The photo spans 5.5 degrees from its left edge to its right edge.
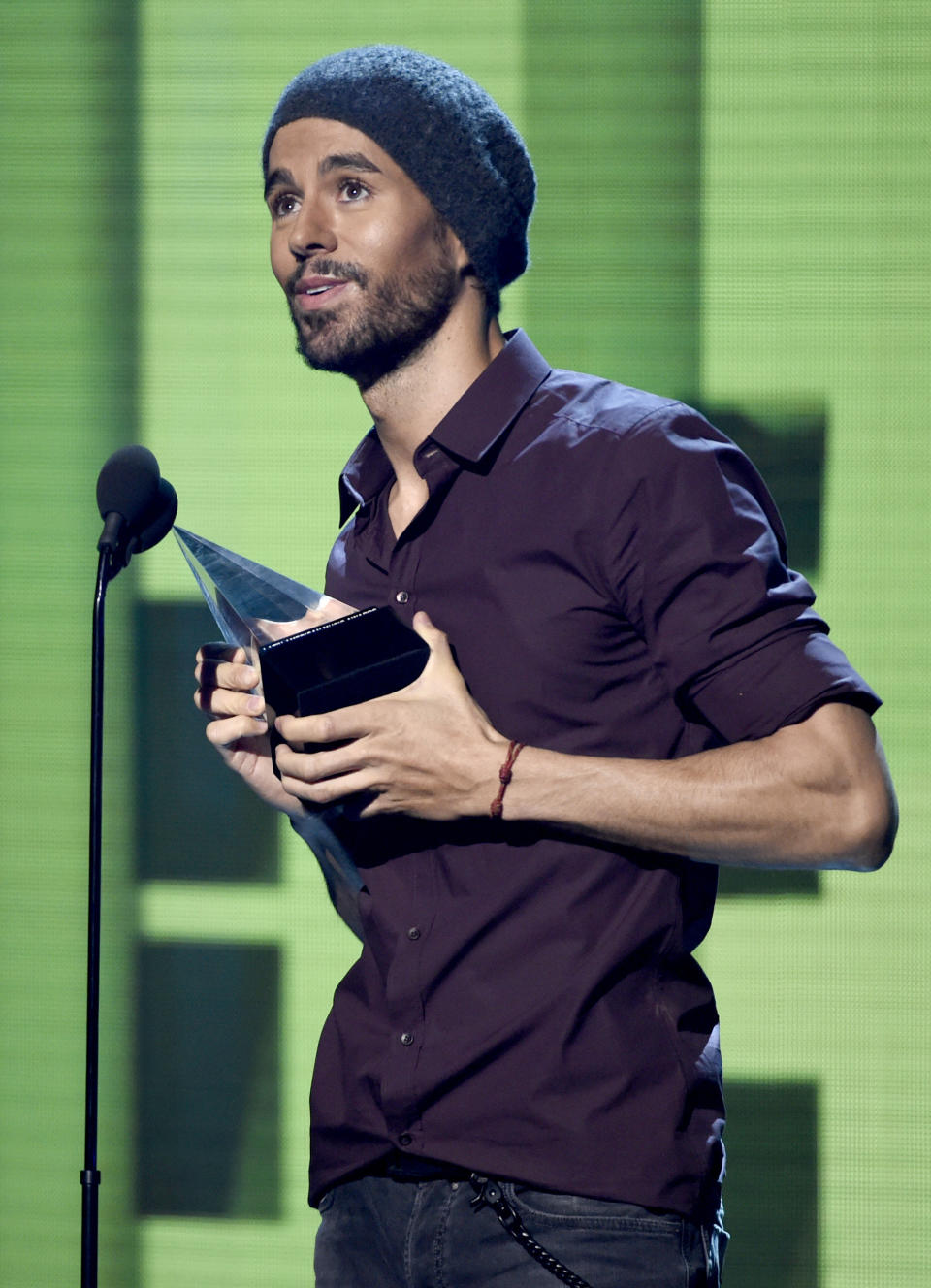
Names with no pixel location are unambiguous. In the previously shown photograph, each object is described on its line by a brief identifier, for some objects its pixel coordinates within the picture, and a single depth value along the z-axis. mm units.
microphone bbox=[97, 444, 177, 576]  7080
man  6898
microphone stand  7021
